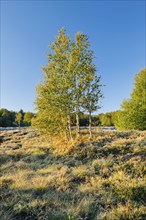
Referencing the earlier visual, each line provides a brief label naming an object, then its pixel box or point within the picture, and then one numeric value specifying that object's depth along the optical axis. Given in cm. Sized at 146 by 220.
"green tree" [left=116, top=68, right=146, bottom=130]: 2280
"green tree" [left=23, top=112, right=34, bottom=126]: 5493
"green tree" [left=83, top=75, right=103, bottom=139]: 1479
